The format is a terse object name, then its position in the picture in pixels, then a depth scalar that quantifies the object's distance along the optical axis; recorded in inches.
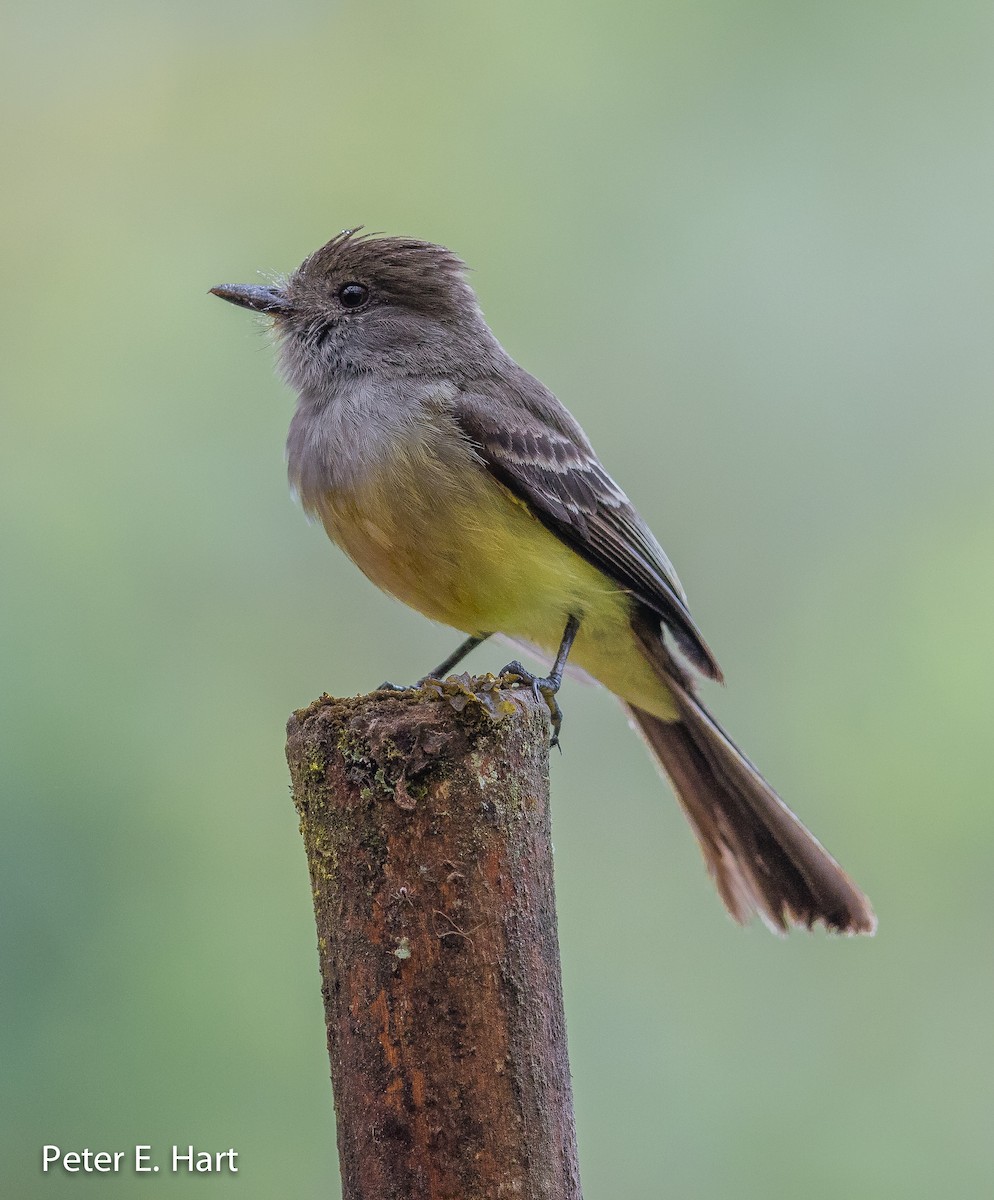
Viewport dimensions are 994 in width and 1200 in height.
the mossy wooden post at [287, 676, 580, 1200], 187.8
